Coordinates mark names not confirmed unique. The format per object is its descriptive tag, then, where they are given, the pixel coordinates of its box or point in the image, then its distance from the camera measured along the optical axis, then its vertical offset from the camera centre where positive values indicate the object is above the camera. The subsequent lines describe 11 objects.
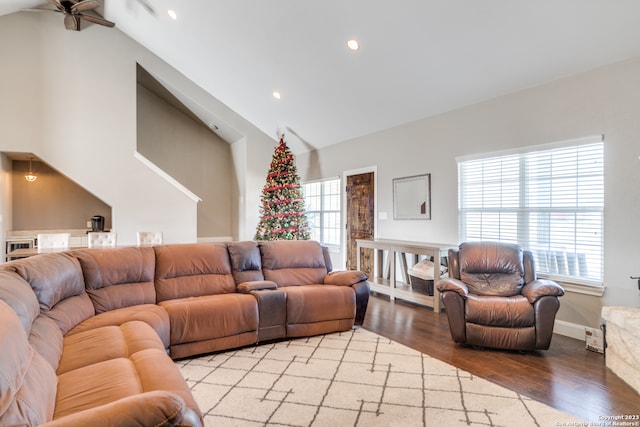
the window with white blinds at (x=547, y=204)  3.57 +0.06
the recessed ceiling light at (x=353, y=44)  4.33 +2.06
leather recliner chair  3.12 -0.88
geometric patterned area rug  2.14 -1.28
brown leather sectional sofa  1.22 -0.76
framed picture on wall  5.29 +0.20
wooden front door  6.34 -0.12
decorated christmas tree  7.13 +0.13
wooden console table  4.67 -0.87
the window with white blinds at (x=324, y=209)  7.25 +0.02
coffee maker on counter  7.11 -0.24
